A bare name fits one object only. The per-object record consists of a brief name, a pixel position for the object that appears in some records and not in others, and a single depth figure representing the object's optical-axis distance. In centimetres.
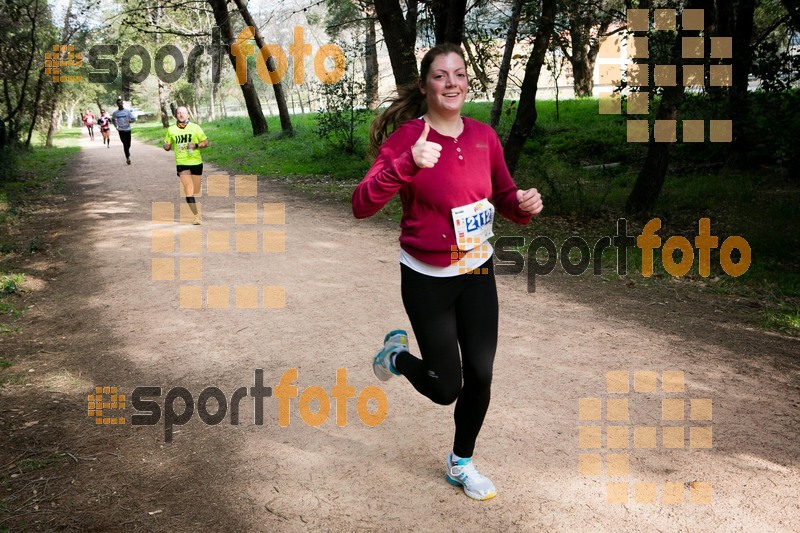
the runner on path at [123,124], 2230
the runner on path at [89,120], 4272
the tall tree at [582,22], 1104
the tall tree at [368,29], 1730
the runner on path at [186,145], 1095
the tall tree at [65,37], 2500
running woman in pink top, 319
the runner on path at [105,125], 3328
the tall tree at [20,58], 1883
